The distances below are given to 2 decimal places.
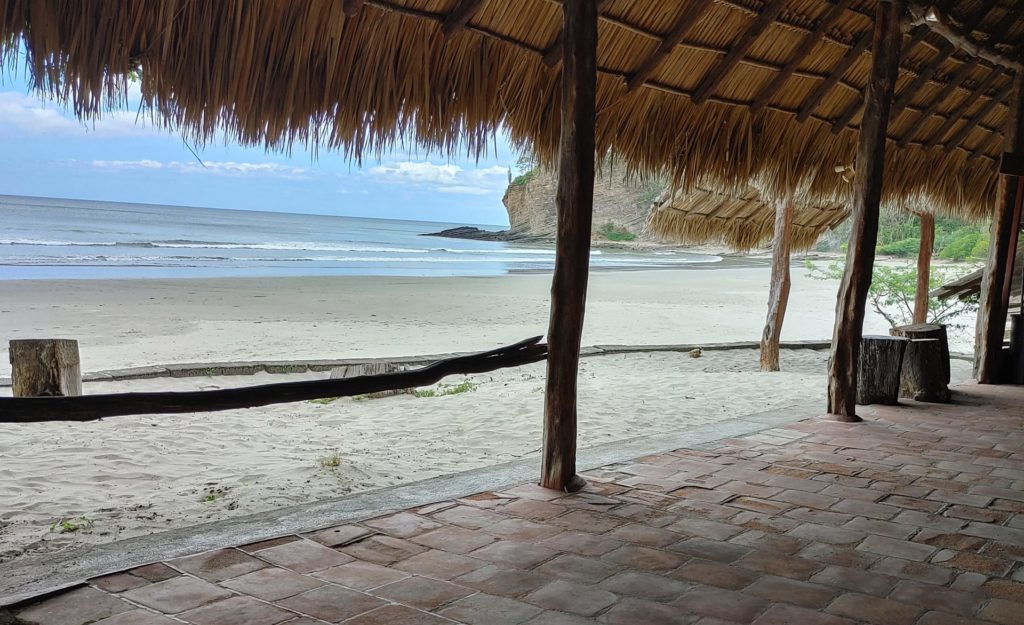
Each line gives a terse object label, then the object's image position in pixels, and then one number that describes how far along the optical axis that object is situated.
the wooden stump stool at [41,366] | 3.77
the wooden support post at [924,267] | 8.12
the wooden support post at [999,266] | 5.44
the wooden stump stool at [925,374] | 5.09
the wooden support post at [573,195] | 2.81
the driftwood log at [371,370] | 5.25
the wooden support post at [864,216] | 4.16
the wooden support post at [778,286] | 7.40
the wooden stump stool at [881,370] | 4.89
